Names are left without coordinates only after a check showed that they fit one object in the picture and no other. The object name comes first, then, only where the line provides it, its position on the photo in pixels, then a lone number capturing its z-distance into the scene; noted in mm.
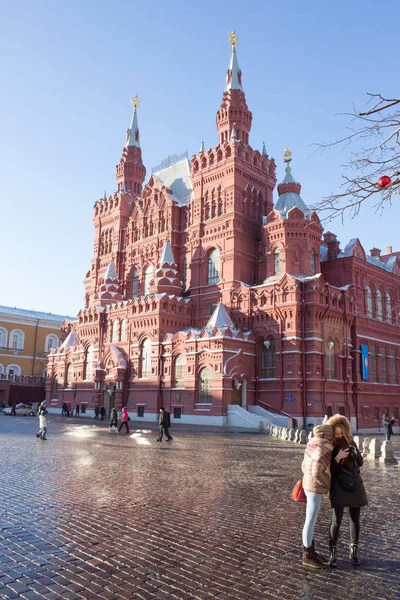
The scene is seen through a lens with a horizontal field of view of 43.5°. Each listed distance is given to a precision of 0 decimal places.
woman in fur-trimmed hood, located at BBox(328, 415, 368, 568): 6109
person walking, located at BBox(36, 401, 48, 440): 22000
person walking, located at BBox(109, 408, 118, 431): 27683
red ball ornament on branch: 5934
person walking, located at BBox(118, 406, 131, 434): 26755
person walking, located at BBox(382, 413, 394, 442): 27200
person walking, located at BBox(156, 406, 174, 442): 22375
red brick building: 37594
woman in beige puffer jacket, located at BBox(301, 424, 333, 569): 6125
